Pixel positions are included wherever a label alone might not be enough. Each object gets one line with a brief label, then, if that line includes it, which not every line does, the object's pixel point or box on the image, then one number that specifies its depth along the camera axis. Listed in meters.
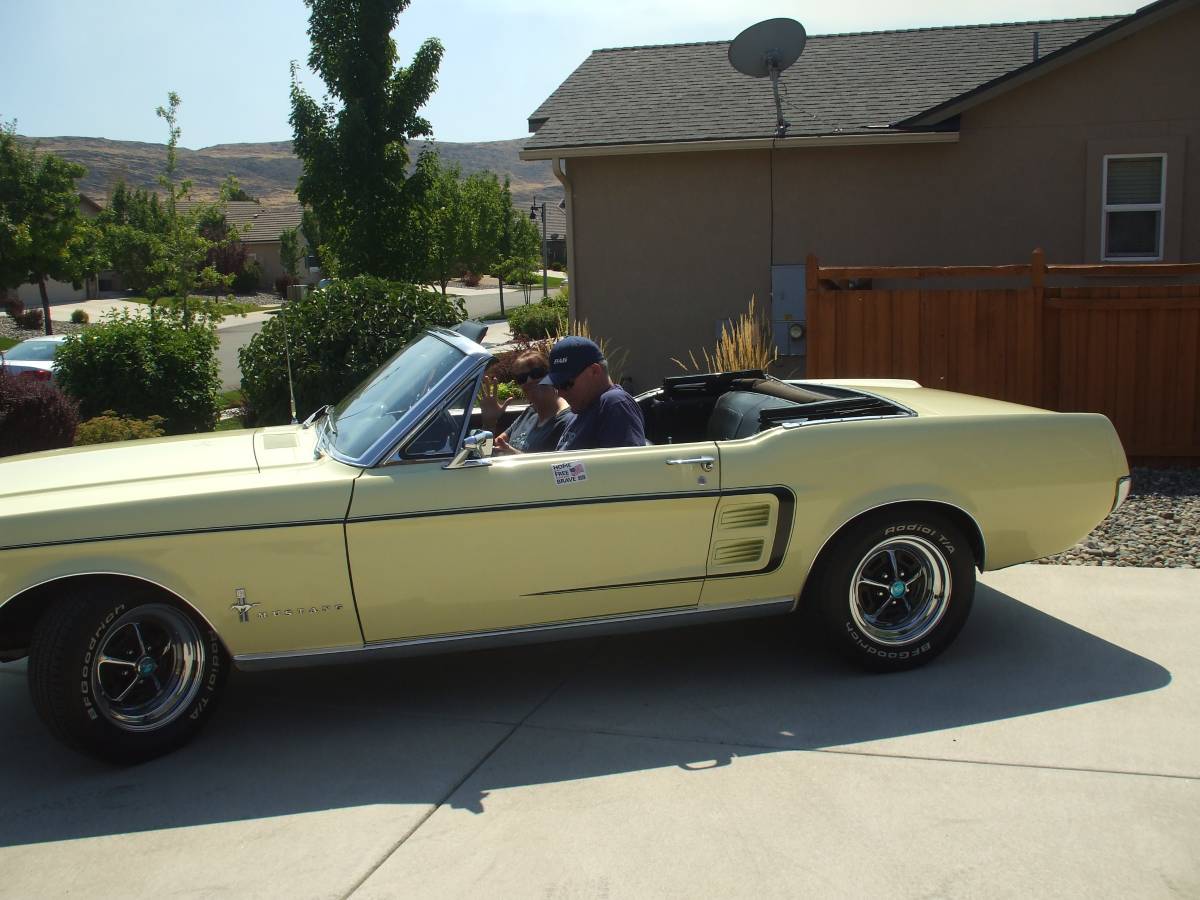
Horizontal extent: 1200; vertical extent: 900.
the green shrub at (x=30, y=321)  41.38
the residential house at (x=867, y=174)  12.16
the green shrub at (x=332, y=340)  10.28
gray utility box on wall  13.05
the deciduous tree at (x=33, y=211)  34.25
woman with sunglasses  5.43
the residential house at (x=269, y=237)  71.69
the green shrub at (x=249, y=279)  65.12
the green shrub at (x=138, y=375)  11.11
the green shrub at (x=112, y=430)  9.25
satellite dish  11.94
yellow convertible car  4.10
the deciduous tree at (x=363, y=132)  18.70
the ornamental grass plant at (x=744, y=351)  10.33
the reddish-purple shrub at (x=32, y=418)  9.79
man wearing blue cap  4.91
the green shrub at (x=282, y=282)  57.30
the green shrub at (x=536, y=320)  26.73
